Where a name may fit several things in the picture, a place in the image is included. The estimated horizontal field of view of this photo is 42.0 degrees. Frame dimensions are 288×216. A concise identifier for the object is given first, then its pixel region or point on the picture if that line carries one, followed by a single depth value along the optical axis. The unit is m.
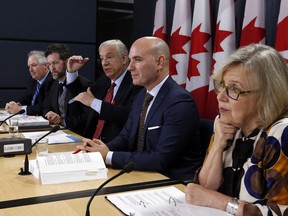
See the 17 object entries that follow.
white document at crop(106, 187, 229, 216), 1.18
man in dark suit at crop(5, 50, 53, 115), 3.98
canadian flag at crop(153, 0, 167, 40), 3.56
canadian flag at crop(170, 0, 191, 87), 3.21
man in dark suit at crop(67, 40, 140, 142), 2.68
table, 1.32
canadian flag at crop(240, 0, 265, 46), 2.55
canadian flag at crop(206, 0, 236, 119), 2.75
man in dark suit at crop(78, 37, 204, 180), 1.87
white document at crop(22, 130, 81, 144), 2.41
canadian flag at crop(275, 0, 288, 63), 2.33
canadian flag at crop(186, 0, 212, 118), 2.98
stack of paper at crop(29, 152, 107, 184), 1.58
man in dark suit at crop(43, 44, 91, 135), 3.28
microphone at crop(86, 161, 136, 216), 1.14
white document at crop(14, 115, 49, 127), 2.95
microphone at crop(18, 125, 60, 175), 1.71
